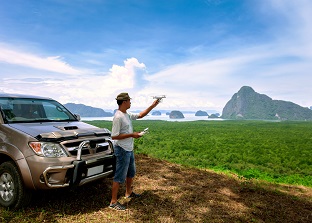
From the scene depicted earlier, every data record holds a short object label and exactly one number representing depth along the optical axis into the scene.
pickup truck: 3.80
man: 4.23
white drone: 4.49
